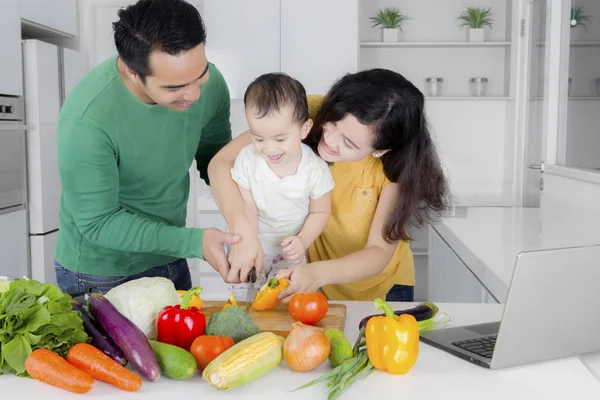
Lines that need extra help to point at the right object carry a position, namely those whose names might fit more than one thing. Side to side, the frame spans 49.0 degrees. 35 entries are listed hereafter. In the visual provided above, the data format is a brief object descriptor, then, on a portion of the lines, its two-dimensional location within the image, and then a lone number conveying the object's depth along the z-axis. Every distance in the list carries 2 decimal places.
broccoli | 1.19
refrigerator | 3.58
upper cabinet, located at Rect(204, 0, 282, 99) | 4.05
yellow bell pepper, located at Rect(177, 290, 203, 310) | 1.36
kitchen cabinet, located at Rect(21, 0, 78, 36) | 3.66
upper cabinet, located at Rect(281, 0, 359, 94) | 4.04
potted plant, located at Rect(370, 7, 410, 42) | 4.57
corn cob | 1.03
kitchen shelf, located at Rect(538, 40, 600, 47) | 2.74
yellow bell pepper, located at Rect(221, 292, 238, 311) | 1.41
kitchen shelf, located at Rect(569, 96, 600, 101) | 2.60
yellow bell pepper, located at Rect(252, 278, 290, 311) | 1.45
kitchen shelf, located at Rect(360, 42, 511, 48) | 4.54
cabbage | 1.22
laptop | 1.07
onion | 1.11
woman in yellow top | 1.65
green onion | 1.02
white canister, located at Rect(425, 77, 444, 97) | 4.60
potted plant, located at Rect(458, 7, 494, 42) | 4.55
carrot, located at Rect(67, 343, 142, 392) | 1.04
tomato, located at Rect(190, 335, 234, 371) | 1.11
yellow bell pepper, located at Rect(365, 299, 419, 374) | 1.10
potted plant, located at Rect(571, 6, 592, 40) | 2.85
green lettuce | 1.08
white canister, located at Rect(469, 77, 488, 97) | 4.60
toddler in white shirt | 1.64
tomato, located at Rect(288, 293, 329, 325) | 1.35
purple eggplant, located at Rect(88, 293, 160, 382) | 1.07
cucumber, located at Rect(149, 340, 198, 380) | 1.08
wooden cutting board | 1.36
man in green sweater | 1.54
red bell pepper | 1.17
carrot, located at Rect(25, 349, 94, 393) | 1.04
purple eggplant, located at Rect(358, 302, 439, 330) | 1.35
